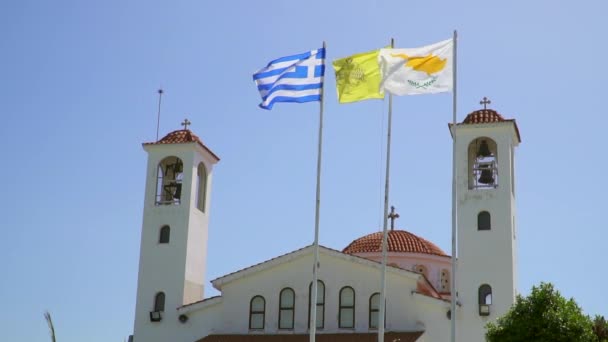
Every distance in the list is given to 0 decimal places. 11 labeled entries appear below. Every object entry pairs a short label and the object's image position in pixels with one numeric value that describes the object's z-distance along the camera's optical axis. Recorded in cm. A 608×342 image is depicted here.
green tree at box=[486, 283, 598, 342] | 2569
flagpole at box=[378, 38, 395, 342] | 2339
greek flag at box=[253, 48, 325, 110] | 2528
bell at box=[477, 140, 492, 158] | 3441
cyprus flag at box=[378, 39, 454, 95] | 2402
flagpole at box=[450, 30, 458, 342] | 2297
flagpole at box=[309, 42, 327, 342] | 2427
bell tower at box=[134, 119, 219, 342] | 3512
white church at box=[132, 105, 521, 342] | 3200
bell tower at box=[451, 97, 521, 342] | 3164
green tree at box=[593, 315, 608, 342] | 3248
